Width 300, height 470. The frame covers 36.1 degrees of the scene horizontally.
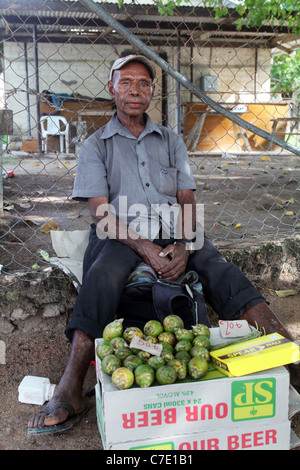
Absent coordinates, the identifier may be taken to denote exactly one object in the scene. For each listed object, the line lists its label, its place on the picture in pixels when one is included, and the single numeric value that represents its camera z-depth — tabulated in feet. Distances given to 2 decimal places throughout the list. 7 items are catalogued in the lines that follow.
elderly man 6.85
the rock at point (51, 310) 8.83
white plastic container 6.87
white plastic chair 34.49
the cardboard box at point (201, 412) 4.97
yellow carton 5.19
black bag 7.07
